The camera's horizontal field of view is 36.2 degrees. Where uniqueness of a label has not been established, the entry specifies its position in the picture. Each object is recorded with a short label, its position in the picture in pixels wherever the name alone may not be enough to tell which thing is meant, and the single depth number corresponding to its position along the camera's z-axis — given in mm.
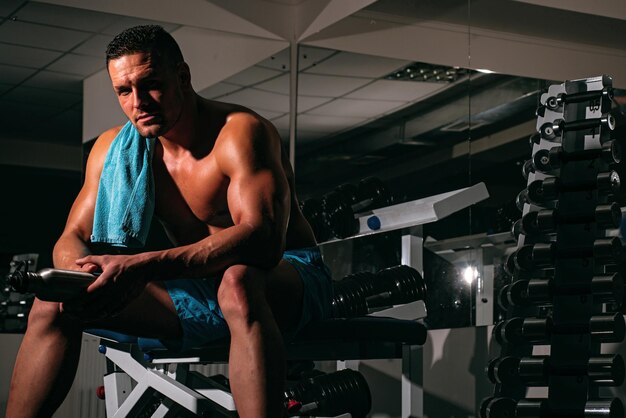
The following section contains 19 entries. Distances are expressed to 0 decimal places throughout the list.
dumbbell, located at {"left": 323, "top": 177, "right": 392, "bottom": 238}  3654
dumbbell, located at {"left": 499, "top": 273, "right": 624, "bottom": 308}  2785
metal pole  4777
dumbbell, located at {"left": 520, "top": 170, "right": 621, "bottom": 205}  2889
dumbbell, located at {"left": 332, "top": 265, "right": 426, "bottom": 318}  3096
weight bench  2234
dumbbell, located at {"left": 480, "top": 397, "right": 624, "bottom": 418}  2600
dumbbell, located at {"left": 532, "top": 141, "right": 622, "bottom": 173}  2955
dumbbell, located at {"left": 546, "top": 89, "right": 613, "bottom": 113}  3006
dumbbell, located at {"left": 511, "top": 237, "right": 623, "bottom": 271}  2822
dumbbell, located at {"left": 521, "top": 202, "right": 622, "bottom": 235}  2836
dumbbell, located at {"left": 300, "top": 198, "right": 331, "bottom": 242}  3736
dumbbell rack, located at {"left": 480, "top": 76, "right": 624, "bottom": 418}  2785
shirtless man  1817
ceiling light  3836
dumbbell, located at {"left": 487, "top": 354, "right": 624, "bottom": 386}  2705
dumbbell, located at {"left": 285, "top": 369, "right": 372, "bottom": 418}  2976
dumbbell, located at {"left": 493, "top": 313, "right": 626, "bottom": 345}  2764
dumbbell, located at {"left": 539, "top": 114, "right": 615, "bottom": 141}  2979
